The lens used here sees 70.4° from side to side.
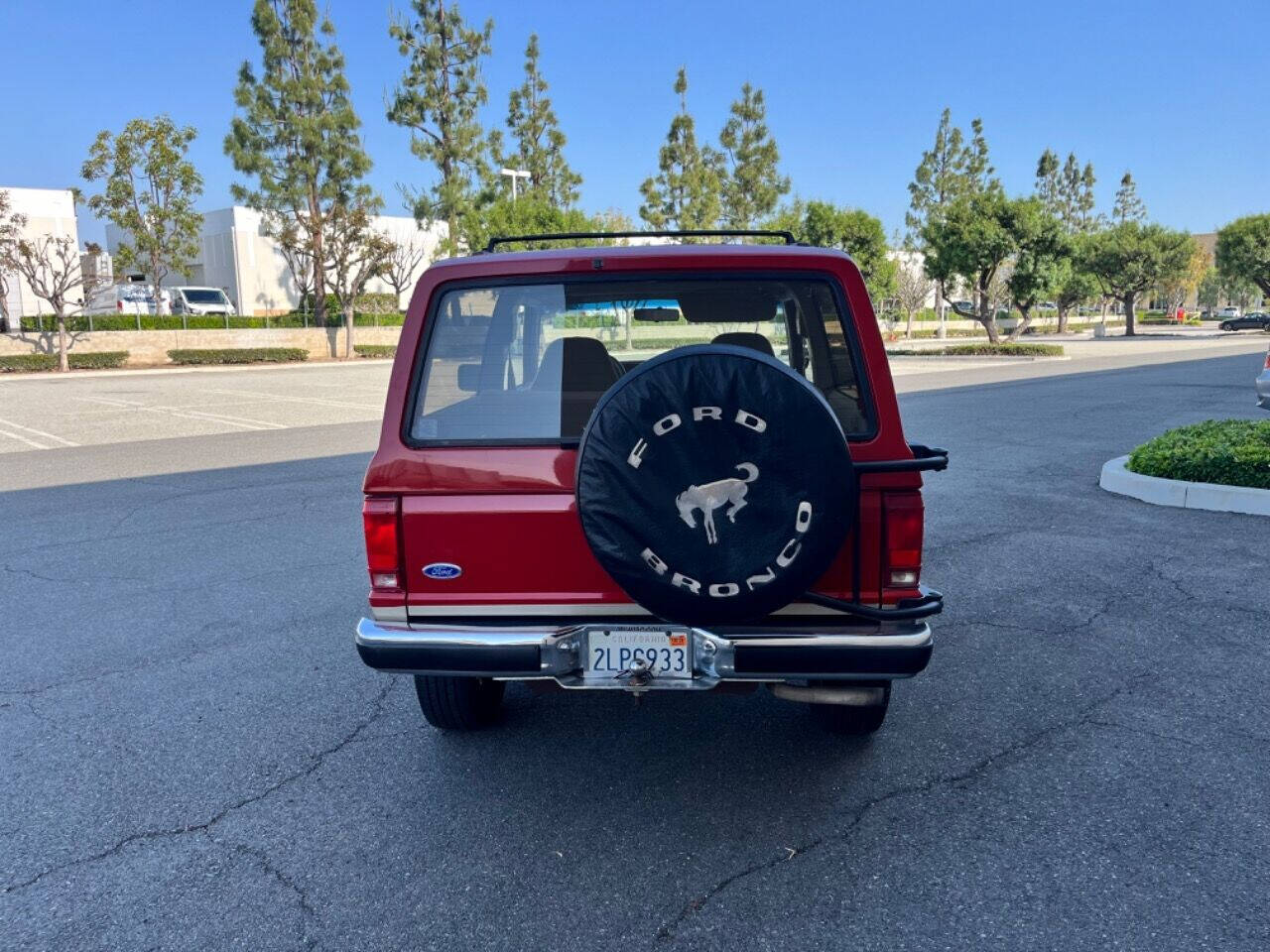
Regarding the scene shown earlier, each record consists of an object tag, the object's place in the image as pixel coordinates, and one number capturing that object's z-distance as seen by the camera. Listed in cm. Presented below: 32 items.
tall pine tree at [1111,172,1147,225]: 8762
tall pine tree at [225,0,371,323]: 3706
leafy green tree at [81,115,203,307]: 3341
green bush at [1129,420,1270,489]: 711
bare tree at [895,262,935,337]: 4989
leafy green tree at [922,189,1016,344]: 2961
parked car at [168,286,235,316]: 3816
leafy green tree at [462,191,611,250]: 3541
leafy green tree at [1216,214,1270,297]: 4994
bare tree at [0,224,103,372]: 2805
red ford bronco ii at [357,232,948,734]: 245
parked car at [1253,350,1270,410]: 992
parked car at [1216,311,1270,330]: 5475
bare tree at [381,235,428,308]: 3932
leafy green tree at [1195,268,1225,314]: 10638
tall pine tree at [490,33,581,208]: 4566
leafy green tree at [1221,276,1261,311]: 10712
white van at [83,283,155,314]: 3609
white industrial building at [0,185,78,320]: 4256
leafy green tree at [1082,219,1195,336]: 4909
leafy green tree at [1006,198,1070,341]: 2939
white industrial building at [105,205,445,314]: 4934
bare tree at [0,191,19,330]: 2825
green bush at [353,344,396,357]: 3878
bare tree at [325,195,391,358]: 3712
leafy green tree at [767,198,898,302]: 3544
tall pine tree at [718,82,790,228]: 4766
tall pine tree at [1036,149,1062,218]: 8000
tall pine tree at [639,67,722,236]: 4500
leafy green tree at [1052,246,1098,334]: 5116
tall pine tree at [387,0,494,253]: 3916
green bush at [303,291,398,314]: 4225
